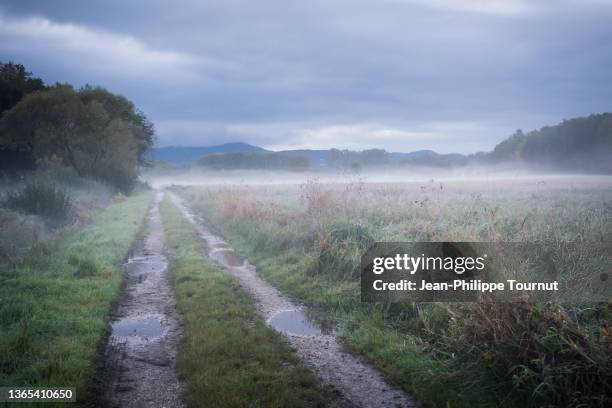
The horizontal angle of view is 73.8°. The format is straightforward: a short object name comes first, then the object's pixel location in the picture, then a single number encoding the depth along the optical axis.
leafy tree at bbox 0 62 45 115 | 38.16
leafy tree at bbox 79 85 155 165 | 45.17
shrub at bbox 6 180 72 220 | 19.77
